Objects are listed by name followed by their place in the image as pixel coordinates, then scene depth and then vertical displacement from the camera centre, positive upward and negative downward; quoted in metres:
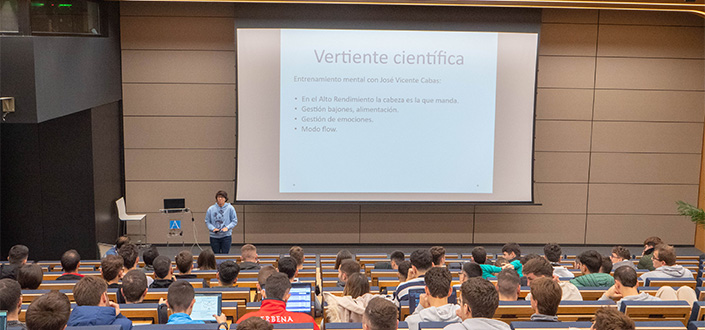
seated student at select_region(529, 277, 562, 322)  3.63 -0.98
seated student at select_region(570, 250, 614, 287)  5.54 -1.29
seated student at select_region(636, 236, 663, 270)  6.83 -1.40
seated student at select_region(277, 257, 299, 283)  5.29 -1.20
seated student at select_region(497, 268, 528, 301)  4.22 -1.05
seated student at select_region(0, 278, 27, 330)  3.75 -1.08
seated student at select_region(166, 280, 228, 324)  3.84 -1.09
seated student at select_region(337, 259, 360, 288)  5.42 -1.24
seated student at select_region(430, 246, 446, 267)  6.30 -1.29
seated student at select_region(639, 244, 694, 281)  5.83 -1.28
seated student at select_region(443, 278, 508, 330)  3.22 -0.93
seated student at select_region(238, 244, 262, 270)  6.84 -1.44
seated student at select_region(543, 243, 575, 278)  6.76 -1.34
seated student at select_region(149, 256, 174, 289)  5.13 -1.24
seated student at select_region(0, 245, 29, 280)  5.93 -1.34
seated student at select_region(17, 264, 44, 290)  5.03 -1.26
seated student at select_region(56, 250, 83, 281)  5.59 -1.31
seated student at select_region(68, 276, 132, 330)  3.67 -1.12
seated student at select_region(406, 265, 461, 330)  3.76 -1.10
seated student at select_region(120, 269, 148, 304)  4.32 -1.14
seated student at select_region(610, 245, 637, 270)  6.70 -1.35
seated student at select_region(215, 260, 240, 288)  5.06 -1.21
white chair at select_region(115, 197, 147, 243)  10.01 -1.52
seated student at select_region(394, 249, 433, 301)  5.06 -1.16
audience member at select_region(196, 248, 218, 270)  6.25 -1.37
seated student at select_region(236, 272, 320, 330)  3.82 -1.10
